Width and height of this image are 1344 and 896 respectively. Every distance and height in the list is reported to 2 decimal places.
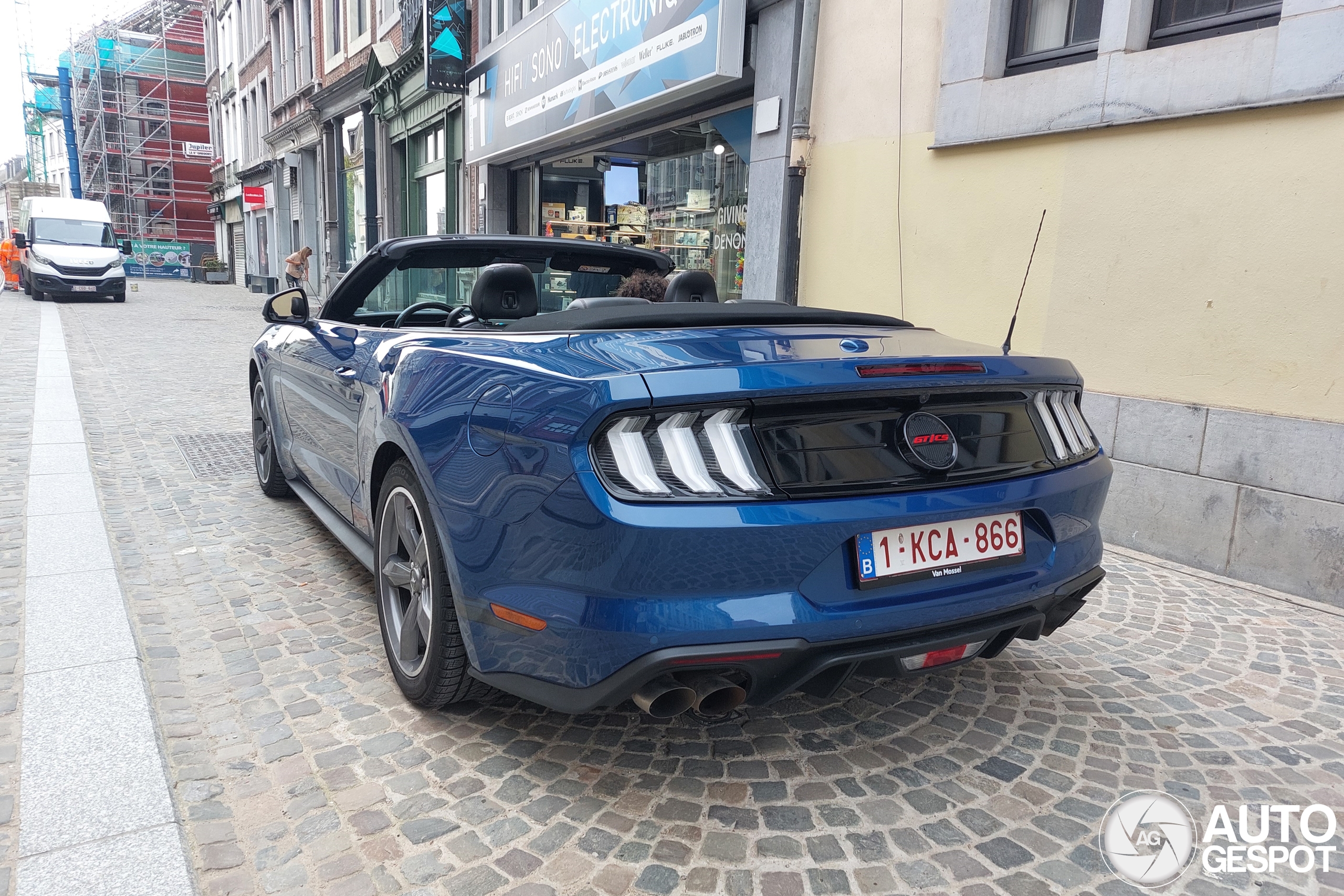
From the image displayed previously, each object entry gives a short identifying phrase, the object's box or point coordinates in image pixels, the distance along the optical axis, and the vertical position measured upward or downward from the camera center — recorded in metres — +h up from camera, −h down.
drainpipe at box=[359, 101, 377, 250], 21.12 +2.12
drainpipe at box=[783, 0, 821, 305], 7.06 +1.09
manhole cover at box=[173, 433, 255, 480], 5.83 -1.35
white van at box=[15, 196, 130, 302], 22.25 +0.09
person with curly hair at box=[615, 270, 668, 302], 4.00 -0.04
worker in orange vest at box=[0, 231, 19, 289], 28.92 -0.36
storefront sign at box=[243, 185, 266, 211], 33.81 +2.42
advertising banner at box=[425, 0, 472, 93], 15.13 +3.78
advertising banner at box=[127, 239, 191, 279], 45.84 -0.11
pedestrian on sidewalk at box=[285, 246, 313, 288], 21.31 -0.07
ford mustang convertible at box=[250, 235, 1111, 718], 1.94 -0.52
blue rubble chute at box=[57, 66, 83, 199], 48.34 +6.75
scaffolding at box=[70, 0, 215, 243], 47.84 +7.62
